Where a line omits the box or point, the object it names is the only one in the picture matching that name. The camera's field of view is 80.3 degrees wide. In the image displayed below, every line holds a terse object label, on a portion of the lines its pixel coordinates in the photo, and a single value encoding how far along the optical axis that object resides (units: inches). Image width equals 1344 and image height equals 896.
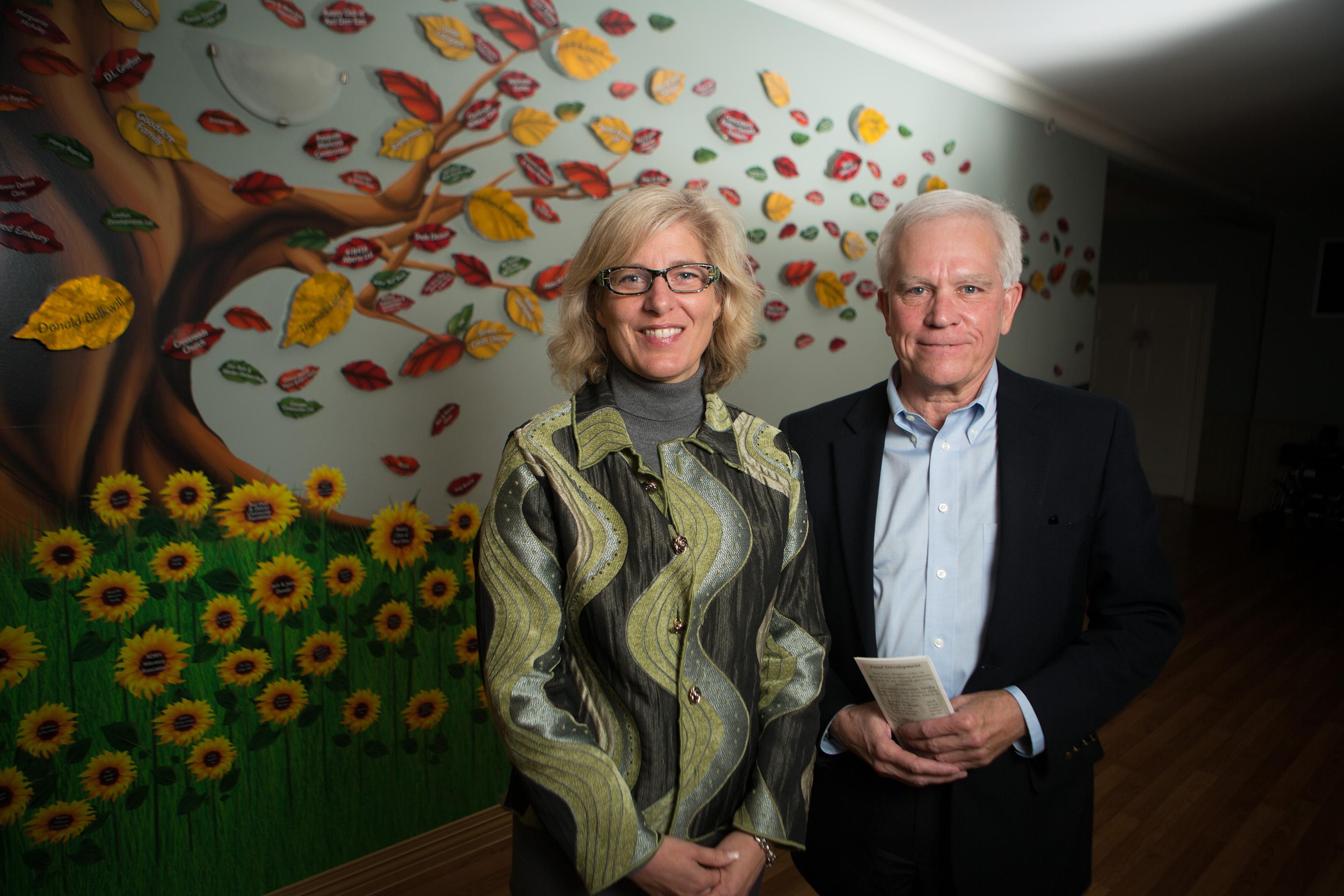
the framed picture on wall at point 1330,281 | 276.4
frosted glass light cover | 72.4
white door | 312.7
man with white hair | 49.4
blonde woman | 40.7
